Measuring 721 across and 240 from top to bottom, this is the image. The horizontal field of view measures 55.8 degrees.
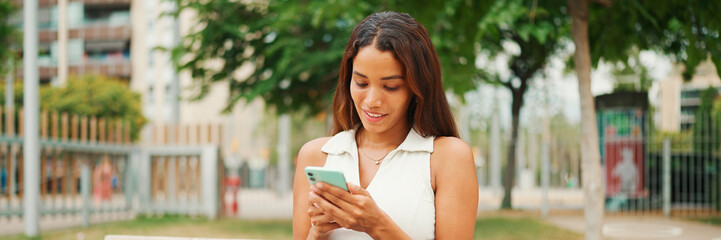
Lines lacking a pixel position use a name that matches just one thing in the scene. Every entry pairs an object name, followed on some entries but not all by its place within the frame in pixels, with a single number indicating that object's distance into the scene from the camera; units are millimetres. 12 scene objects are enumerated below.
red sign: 13125
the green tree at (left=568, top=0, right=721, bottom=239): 5424
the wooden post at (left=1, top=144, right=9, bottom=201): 9138
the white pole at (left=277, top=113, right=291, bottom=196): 18172
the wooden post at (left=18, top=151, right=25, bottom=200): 9484
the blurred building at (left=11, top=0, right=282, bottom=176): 40281
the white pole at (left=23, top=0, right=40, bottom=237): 8531
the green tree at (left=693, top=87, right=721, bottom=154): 13086
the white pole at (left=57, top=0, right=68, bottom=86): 40656
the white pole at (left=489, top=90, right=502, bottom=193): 15602
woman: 1837
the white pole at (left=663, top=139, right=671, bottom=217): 12961
